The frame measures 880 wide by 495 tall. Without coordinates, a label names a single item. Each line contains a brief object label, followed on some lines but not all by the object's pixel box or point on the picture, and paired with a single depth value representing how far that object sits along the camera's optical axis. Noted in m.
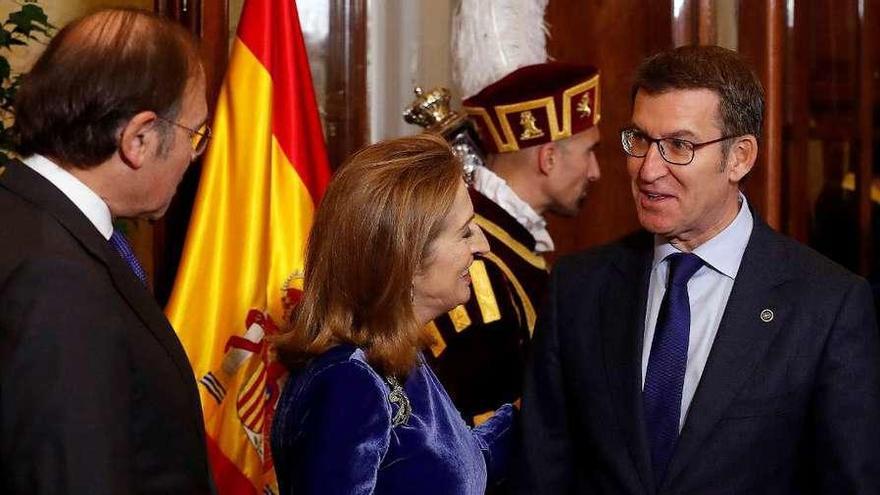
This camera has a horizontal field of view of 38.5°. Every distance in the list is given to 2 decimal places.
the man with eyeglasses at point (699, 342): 2.04
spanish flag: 3.04
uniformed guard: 3.18
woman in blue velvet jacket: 1.90
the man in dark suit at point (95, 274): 1.45
